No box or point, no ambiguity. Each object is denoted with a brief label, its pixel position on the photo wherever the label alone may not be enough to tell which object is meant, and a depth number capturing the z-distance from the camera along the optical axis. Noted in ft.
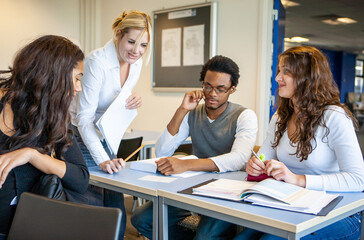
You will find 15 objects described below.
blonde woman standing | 5.98
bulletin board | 13.89
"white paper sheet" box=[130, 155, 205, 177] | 5.76
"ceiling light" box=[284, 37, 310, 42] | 33.87
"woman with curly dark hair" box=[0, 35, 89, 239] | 3.87
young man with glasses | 6.12
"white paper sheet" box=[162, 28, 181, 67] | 14.87
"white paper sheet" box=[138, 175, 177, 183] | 5.37
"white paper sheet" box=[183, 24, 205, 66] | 14.06
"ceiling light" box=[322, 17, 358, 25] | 25.16
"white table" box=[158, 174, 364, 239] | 3.62
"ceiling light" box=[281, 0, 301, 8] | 19.79
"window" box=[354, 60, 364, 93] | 47.33
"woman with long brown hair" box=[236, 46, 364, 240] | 4.79
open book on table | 4.01
